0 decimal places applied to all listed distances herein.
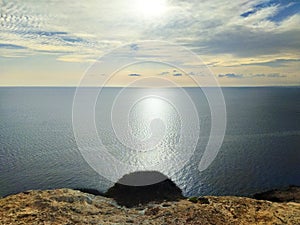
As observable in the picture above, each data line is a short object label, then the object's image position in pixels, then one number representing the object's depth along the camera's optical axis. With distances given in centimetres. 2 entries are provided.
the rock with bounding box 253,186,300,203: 6552
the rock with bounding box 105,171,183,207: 5812
